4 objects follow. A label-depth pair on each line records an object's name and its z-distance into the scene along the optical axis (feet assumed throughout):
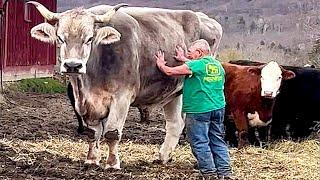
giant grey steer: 26.07
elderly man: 26.55
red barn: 71.87
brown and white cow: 36.27
